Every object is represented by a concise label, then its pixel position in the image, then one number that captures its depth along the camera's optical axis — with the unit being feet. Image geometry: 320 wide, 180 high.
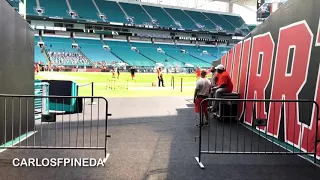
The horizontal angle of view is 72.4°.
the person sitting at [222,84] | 24.24
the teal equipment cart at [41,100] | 25.39
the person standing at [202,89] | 21.93
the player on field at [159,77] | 64.42
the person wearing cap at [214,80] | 27.76
